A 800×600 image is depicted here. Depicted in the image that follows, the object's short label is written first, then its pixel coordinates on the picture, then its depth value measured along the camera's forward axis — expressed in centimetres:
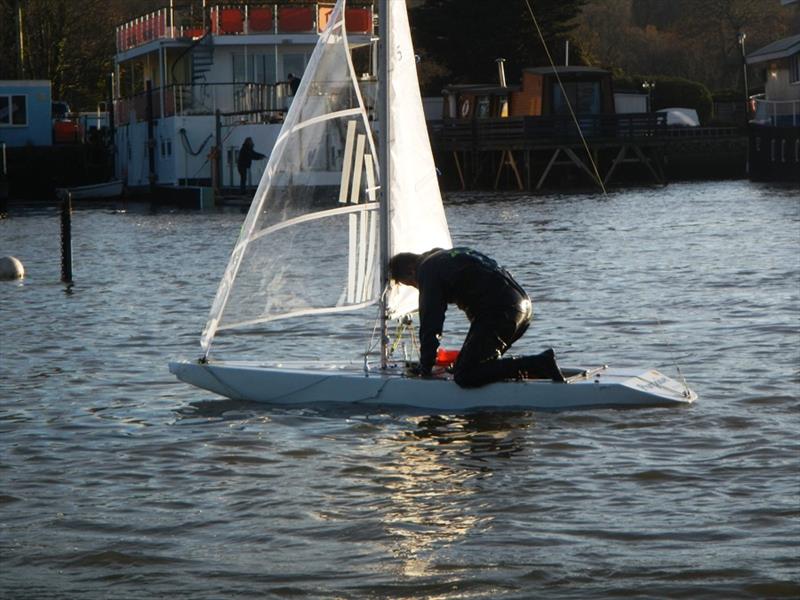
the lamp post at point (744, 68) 6506
